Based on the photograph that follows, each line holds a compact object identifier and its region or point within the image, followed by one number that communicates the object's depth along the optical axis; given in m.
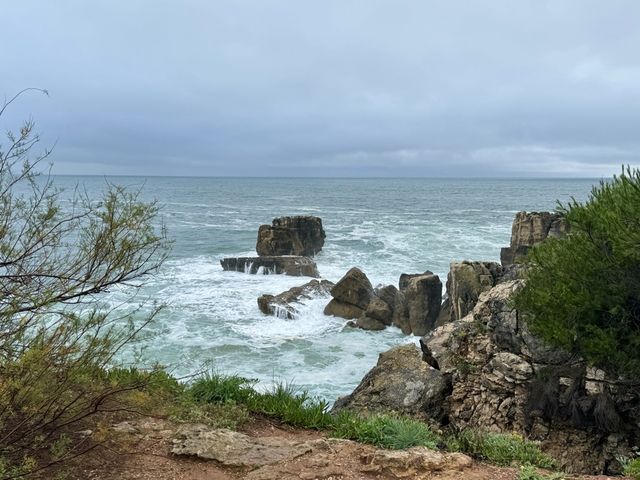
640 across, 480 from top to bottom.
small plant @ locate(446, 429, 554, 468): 6.35
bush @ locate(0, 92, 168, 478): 4.71
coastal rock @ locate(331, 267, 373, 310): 25.19
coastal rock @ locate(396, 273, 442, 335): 23.30
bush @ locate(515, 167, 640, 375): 9.21
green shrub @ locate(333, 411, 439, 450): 6.31
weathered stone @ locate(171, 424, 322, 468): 5.79
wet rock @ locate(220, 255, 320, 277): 34.03
